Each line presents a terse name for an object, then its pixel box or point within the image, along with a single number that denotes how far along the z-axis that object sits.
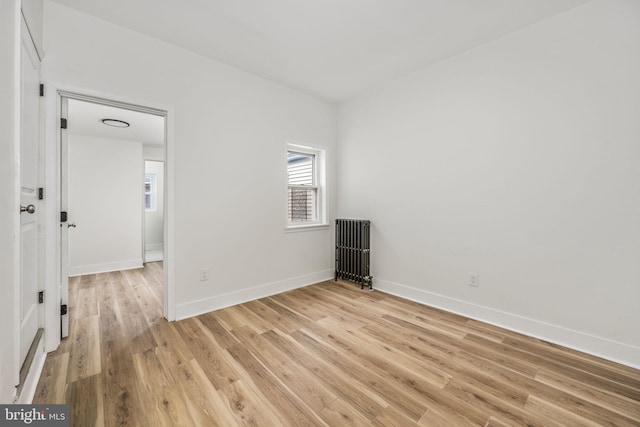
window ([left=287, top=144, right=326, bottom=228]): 3.97
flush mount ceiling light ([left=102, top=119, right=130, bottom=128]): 3.78
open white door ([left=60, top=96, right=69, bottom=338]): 2.14
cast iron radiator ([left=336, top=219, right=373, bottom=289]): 3.61
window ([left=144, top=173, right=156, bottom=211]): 6.65
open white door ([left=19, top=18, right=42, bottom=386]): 1.54
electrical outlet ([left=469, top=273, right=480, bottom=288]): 2.67
